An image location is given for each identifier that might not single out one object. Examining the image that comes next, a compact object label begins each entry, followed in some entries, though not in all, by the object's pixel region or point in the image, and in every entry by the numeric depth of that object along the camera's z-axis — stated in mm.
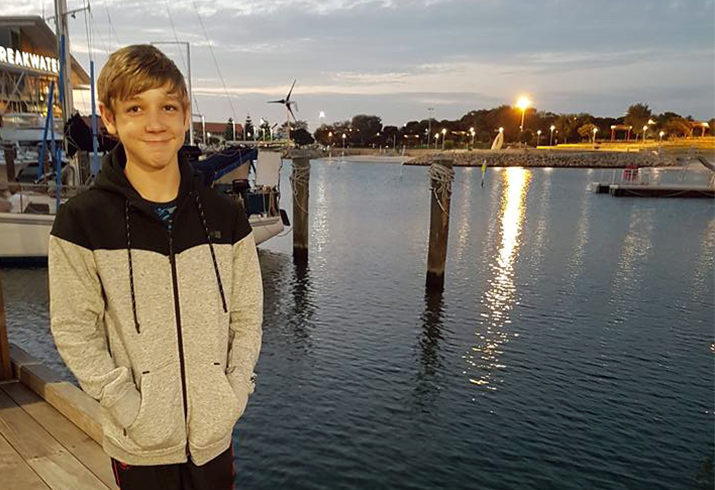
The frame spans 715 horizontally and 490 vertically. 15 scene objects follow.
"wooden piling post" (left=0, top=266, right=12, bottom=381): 4580
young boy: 1806
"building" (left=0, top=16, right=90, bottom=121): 39594
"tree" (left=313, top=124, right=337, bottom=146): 194650
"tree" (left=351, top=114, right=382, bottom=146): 191250
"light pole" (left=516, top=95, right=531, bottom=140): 143375
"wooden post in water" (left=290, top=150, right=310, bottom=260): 18656
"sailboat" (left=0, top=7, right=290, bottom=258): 16125
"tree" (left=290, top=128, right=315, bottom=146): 175150
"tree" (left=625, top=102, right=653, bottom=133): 145375
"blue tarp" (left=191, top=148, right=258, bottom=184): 17719
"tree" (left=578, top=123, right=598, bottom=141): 144775
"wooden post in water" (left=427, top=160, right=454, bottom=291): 13977
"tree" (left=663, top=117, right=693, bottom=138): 136625
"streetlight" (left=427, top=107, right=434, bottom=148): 169125
